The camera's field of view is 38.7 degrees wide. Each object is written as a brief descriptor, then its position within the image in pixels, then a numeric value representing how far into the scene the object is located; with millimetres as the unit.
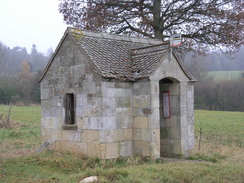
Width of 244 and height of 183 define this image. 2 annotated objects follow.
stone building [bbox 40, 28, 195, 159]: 10523
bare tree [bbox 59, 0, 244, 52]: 17547
